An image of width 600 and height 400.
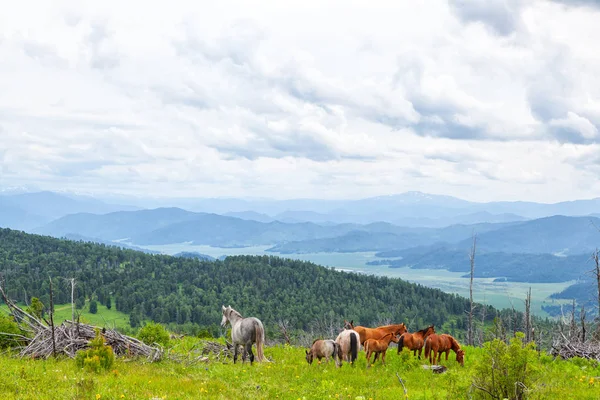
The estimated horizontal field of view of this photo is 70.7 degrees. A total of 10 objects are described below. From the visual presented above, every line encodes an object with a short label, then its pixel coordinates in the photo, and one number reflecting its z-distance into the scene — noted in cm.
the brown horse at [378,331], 2366
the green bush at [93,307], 17400
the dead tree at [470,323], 5148
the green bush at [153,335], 2312
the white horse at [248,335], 2084
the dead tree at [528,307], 3823
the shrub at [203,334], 3549
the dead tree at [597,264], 3563
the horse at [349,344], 2058
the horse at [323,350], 2062
